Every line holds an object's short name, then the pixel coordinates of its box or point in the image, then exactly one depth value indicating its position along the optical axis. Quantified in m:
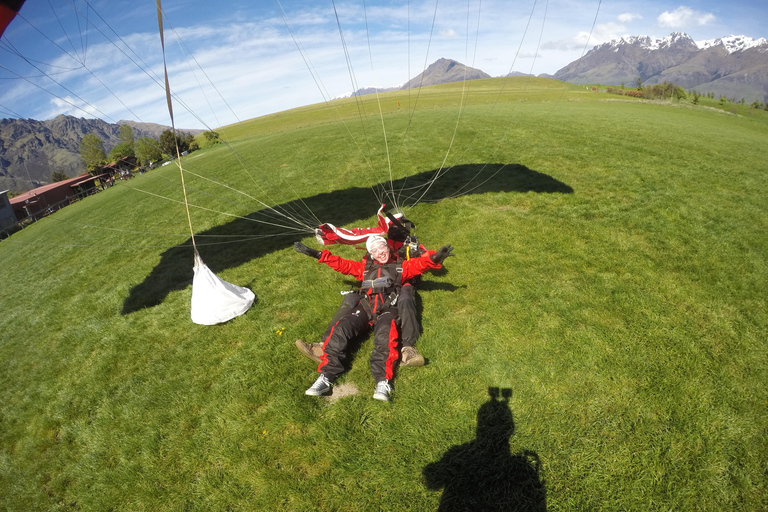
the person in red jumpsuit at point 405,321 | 4.81
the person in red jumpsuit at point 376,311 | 4.62
